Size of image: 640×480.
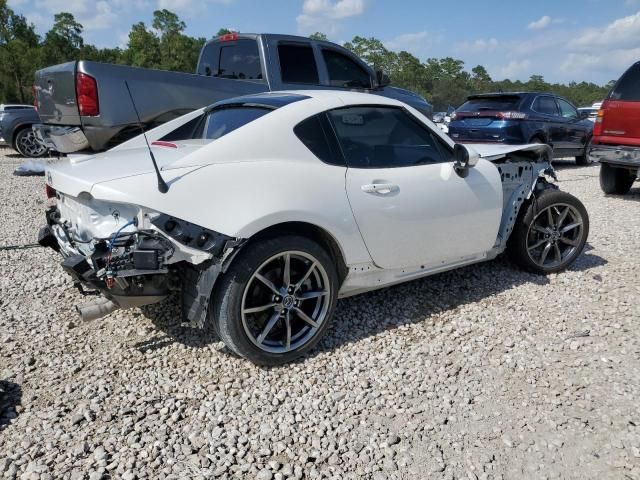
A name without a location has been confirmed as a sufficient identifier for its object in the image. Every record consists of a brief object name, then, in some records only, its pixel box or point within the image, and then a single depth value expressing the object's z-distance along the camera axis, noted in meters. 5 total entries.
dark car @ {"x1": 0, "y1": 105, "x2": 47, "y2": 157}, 11.77
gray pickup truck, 5.75
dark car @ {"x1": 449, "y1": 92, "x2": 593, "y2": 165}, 9.97
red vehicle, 7.14
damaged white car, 2.57
